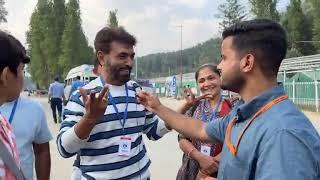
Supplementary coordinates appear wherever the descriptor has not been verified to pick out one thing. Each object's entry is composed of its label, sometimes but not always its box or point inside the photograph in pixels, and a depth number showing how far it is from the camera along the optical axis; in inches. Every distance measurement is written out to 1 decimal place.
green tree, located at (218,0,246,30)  1208.7
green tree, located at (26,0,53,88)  1591.5
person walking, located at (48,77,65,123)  375.2
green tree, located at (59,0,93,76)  1443.0
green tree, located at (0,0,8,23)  903.6
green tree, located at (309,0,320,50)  975.1
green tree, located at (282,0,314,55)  1089.8
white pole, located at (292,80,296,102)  625.6
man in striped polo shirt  69.1
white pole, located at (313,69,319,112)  556.2
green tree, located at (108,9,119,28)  1336.3
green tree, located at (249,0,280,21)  1019.8
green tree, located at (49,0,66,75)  1576.4
